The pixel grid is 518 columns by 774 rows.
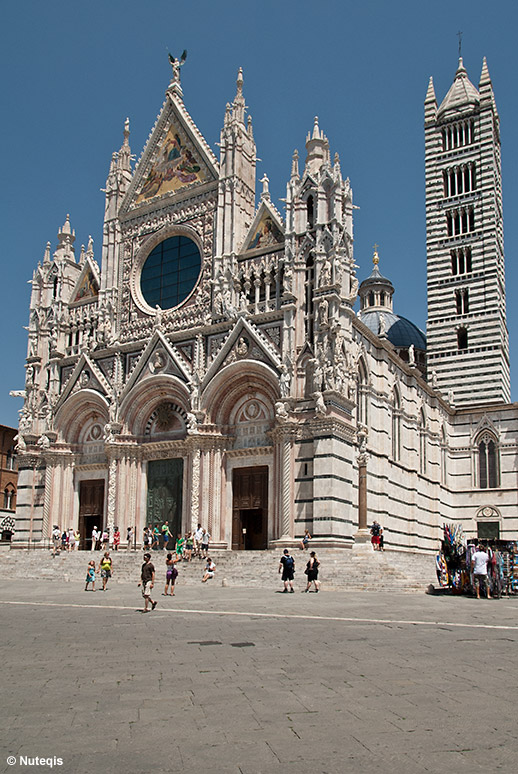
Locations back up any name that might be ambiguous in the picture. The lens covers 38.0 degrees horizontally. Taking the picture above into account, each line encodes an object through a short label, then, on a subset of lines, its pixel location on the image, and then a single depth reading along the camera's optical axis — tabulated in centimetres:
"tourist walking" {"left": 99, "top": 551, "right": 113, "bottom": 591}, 2220
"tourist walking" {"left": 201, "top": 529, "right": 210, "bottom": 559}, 2785
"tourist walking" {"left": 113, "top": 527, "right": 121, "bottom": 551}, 3120
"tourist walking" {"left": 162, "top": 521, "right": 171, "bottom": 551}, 3039
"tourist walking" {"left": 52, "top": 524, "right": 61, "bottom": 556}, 3324
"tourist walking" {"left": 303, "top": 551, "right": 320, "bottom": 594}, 2061
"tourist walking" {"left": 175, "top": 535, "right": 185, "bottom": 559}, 2728
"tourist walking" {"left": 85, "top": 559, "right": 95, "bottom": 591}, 2205
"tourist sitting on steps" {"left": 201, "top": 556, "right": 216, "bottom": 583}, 2367
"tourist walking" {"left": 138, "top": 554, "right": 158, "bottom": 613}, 1605
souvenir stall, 2036
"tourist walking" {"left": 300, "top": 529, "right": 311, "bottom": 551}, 2669
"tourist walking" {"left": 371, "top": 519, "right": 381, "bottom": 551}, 2923
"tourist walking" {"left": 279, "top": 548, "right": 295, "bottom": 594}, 2041
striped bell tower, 4591
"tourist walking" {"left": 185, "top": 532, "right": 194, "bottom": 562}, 2824
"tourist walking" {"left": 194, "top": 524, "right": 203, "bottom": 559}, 2859
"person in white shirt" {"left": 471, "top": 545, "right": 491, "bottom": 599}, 1964
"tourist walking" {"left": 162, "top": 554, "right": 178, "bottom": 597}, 2020
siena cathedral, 2858
